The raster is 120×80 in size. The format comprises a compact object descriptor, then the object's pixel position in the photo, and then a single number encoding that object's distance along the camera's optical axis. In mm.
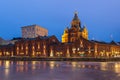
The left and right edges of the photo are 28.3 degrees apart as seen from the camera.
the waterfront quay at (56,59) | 85125
